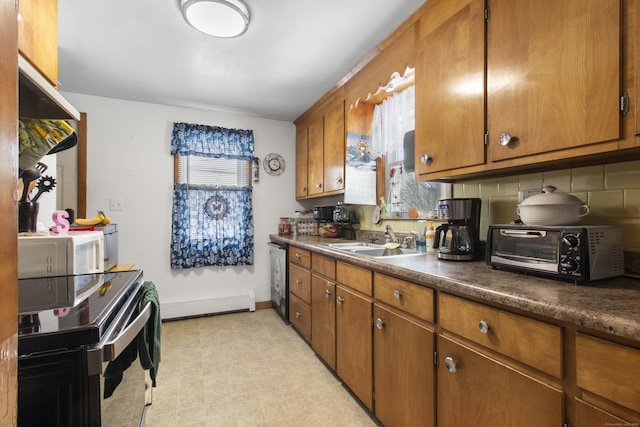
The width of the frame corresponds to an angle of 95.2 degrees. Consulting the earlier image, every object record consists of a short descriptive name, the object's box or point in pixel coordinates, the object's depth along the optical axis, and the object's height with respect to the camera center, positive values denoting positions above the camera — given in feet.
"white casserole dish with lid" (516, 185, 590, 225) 3.51 +0.06
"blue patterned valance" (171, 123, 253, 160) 10.37 +2.68
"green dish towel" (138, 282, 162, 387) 3.95 -1.79
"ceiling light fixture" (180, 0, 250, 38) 5.24 +3.75
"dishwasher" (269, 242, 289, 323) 9.80 -2.32
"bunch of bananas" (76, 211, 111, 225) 7.04 -0.18
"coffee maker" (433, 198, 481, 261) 4.70 -0.27
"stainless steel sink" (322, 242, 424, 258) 6.76 -0.91
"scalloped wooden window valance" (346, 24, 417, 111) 5.68 +3.30
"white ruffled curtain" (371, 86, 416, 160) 7.21 +2.42
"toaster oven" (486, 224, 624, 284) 3.04 -0.43
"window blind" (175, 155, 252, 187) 10.56 +1.59
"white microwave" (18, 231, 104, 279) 4.18 -0.62
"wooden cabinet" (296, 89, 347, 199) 8.69 +2.19
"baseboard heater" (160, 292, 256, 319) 10.23 -3.38
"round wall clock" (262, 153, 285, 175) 11.86 +2.04
